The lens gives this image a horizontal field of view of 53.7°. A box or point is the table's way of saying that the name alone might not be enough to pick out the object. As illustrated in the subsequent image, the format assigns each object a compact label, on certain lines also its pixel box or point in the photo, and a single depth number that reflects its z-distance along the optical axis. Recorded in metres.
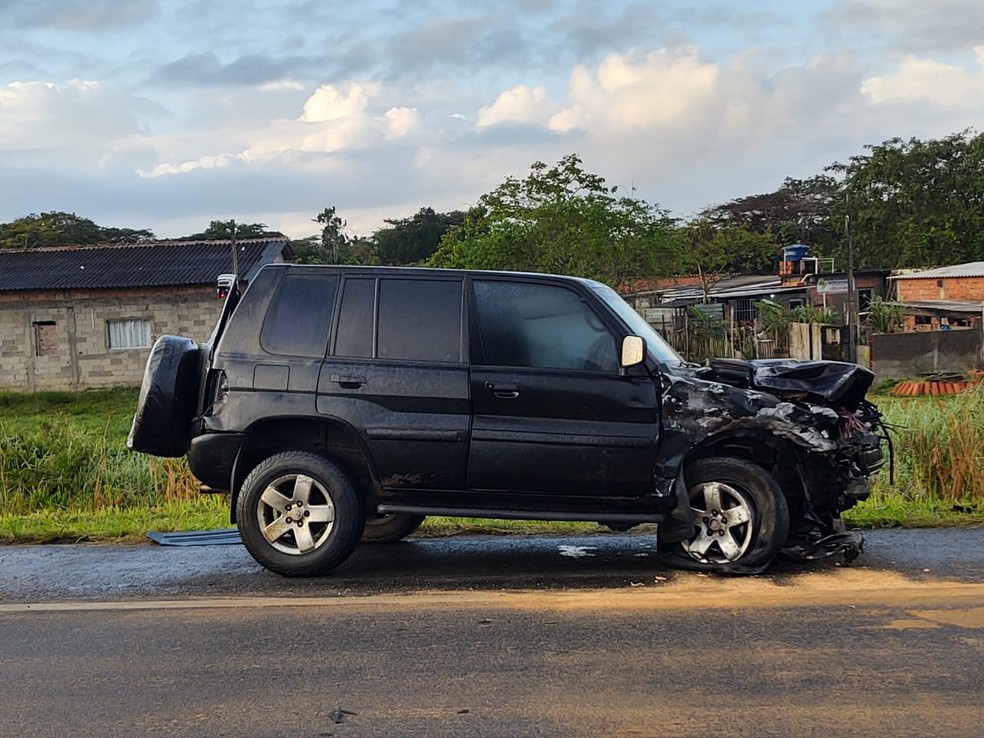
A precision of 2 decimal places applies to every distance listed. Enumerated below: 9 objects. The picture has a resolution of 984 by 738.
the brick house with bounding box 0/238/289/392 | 29.48
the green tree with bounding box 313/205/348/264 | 57.11
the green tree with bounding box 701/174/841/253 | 60.06
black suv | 6.02
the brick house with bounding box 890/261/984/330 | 31.11
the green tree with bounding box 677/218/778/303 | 43.50
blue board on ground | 7.38
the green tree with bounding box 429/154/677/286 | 27.42
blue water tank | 38.81
